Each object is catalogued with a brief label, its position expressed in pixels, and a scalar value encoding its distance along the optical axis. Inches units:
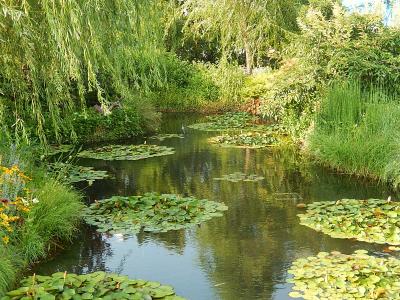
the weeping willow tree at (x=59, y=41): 186.5
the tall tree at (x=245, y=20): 641.0
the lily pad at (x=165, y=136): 514.3
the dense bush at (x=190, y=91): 765.3
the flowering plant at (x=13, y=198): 182.2
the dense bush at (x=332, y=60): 388.5
